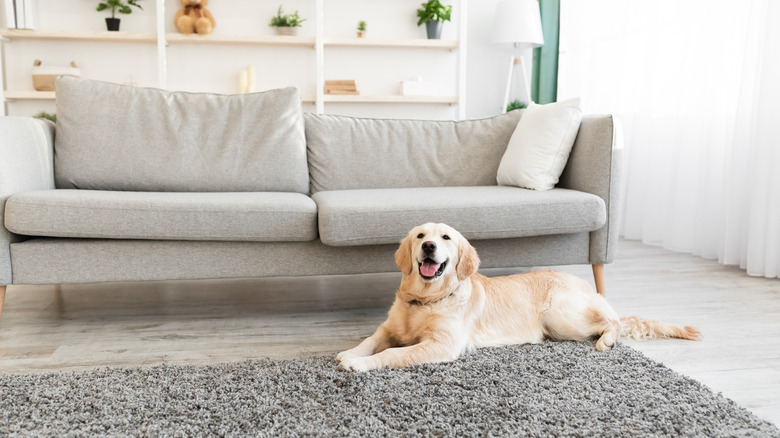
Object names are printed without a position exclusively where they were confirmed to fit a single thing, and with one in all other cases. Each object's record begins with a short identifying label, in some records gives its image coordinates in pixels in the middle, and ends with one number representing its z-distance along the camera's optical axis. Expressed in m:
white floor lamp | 5.02
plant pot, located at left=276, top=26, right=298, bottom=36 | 4.86
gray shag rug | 1.39
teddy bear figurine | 4.69
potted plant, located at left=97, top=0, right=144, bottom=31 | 4.65
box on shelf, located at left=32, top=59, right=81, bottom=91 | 4.59
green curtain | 5.30
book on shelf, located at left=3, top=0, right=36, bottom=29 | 4.50
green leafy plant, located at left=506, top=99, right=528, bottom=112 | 5.34
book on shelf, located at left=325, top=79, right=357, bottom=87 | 4.91
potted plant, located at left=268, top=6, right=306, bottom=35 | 4.87
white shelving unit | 4.57
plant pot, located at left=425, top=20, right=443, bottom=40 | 5.09
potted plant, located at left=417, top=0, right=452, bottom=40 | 5.08
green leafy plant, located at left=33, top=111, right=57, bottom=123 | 4.27
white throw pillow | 2.66
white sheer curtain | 3.12
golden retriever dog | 1.82
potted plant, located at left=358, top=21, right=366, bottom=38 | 5.07
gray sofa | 2.16
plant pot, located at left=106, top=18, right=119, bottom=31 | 4.64
